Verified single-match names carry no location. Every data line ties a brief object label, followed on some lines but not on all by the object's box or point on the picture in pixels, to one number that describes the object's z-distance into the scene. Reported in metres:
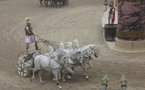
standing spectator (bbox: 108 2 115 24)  21.97
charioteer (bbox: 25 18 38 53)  16.45
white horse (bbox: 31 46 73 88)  13.38
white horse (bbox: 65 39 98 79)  13.42
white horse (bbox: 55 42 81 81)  13.27
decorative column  17.80
